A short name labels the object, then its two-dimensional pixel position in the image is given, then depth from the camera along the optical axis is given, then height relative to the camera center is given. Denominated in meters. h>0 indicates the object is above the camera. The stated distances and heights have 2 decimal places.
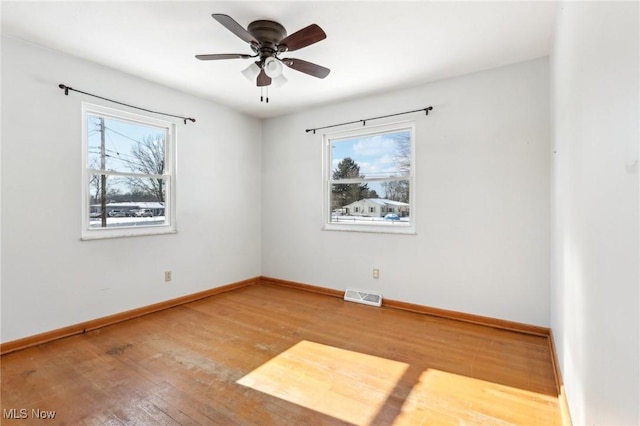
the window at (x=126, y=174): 3.04 +0.42
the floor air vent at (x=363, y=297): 3.72 -1.07
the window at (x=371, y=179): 3.66 +0.44
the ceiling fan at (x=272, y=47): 2.09 +1.23
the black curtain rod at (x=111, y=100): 2.77 +1.16
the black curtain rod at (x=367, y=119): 3.40 +1.19
